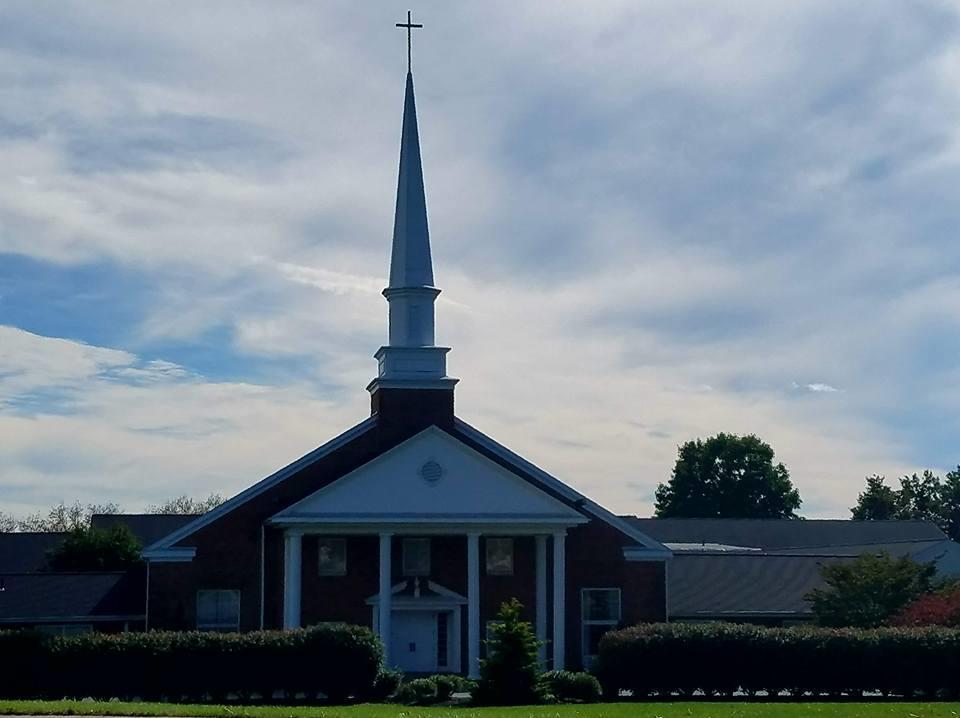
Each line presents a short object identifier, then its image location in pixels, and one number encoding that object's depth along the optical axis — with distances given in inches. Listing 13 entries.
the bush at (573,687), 1231.5
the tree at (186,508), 4124.0
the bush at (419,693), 1195.9
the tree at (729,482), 4276.6
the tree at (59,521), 3951.8
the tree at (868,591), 1701.5
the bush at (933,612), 1472.7
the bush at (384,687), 1224.2
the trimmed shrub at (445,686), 1235.9
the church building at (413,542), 1540.4
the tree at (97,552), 2182.6
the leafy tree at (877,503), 4234.7
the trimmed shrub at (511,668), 1192.2
